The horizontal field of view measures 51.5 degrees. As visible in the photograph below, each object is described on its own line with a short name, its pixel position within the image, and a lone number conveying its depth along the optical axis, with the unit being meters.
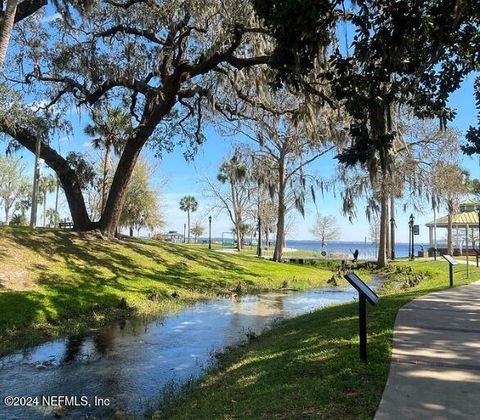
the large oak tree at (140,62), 14.27
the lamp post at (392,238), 39.03
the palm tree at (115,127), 20.00
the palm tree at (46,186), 73.62
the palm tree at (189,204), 98.38
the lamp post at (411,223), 43.96
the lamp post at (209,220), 57.41
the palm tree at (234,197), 53.78
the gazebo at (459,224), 47.16
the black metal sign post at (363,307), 5.61
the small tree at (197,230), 96.88
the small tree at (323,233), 87.88
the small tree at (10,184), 57.72
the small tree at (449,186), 29.67
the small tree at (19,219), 68.75
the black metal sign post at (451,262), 13.80
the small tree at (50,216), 82.70
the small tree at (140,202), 48.62
